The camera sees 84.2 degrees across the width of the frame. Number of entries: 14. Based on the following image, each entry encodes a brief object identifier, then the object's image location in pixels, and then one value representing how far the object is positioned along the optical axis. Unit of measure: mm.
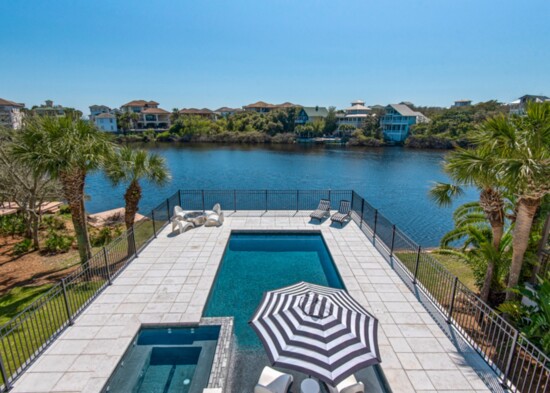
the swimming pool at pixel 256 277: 5316
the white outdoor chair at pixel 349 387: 4418
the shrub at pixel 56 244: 11930
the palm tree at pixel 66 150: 8164
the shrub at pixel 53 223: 14422
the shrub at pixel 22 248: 11734
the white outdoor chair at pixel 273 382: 4473
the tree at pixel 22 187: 11062
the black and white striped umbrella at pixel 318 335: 3949
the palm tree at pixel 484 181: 6438
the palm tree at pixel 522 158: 5555
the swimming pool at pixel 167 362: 5062
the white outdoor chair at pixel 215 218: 12065
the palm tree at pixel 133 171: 10281
